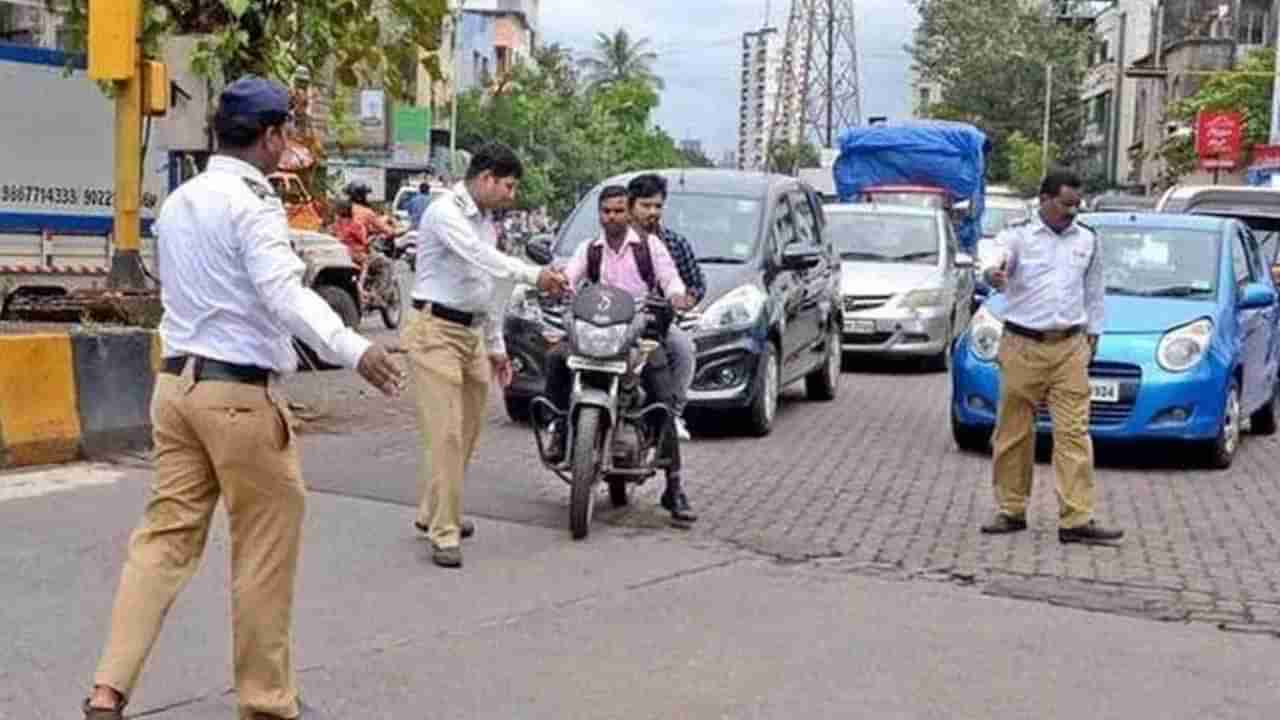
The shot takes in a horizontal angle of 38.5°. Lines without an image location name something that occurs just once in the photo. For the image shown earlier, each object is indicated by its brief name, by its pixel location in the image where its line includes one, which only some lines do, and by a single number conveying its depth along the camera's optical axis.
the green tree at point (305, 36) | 12.11
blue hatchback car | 11.26
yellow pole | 11.62
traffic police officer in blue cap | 5.00
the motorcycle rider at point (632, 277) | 9.20
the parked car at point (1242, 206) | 17.52
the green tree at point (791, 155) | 71.56
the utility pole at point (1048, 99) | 72.69
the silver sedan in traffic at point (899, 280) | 17.67
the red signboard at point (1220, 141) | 45.59
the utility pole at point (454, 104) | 14.13
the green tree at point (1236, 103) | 52.09
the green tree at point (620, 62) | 103.38
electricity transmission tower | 65.81
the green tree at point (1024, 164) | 67.88
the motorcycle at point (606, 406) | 8.66
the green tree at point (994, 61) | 73.38
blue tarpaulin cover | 30.00
